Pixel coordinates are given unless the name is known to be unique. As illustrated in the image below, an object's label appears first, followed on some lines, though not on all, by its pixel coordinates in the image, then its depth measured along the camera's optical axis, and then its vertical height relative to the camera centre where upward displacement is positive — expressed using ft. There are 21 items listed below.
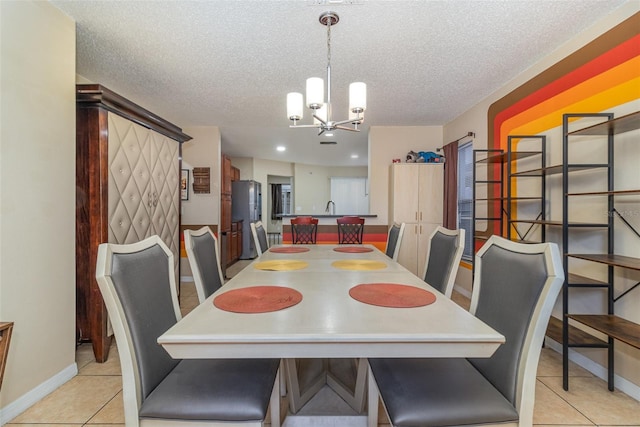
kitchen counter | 14.05 -0.31
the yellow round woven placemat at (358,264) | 6.18 -1.22
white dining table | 2.87 -1.25
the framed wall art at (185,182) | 15.37 +1.46
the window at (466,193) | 13.16 +0.82
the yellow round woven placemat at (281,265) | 6.16 -1.23
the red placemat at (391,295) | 3.85 -1.23
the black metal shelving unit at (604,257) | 5.57 -0.95
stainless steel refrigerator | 20.63 +0.12
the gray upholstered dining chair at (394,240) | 8.16 -0.90
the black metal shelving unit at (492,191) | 9.78 +0.69
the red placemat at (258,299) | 3.67 -1.24
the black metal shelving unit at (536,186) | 8.00 +0.73
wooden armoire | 7.13 +0.63
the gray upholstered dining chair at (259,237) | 8.85 -0.88
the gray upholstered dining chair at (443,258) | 5.45 -0.99
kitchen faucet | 27.84 +0.27
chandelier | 6.10 +2.43
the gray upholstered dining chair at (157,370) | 3.15 -2.11
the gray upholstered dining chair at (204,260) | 5.32 -1.02
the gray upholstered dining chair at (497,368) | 3.07 -2.01
